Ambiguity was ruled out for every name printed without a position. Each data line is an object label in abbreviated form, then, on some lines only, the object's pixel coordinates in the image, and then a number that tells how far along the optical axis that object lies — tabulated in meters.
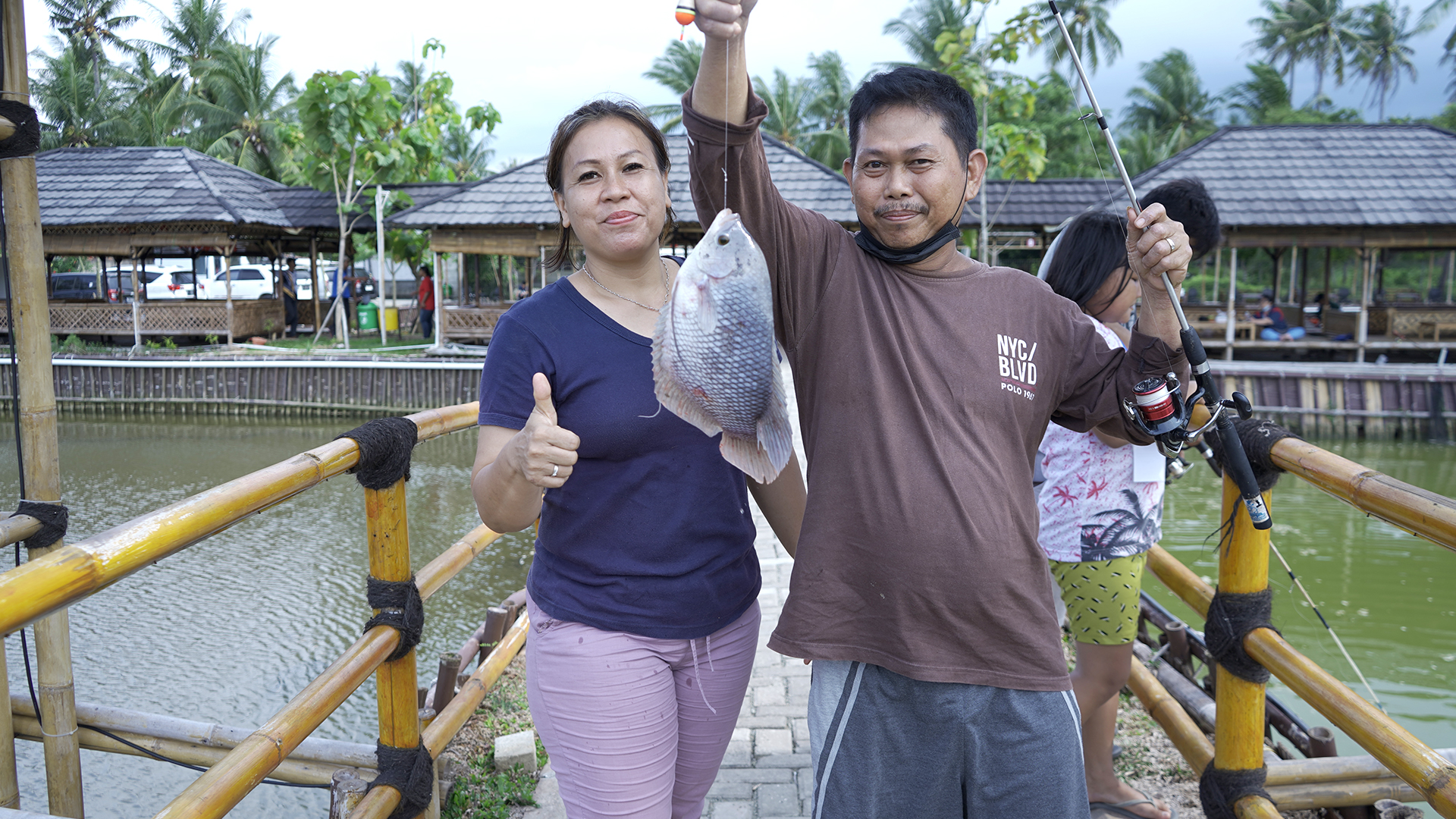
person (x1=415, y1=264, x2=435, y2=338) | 20.19
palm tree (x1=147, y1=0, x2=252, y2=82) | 28.78
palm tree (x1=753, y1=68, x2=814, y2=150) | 28.55
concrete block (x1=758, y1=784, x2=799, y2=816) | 2.96
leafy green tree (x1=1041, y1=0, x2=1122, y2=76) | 25.21
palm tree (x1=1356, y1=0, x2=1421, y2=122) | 35.59
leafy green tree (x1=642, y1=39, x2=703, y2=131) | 26.97
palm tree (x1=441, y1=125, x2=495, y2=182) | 34.38
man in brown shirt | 1.53
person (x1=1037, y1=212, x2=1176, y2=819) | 2.50
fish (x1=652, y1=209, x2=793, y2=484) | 1.46
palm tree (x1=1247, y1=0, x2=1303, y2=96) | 36.47
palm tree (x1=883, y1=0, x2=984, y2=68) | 26.37
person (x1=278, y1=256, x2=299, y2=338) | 20.83
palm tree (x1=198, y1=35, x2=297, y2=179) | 26.58
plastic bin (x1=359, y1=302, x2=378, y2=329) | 20.84
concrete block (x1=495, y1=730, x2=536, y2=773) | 3.12
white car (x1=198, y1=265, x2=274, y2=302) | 24.08
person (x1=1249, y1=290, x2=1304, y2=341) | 16.25
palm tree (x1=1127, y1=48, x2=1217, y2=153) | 34.81
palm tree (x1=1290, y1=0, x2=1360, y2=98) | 35.84
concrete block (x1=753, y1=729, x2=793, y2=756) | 3.38
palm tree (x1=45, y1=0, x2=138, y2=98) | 29.98
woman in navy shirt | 1.72
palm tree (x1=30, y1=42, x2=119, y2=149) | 27.86
